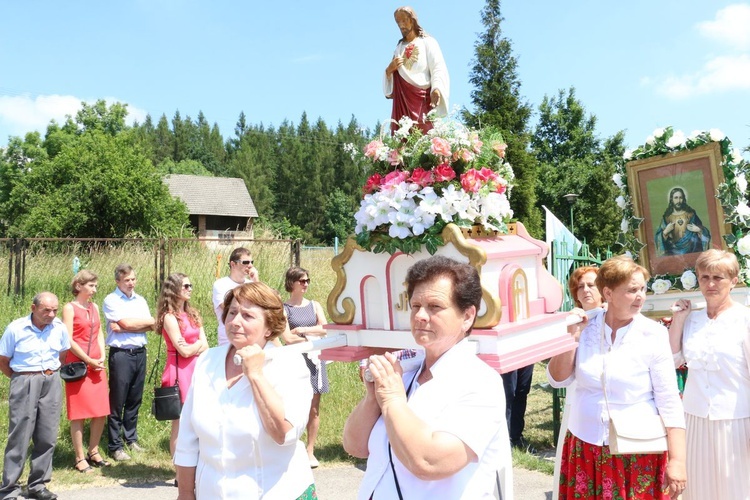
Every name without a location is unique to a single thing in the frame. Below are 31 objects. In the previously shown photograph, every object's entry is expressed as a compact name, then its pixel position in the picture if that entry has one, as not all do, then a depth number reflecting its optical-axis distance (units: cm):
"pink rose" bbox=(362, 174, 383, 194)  320
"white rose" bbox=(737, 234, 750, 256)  391
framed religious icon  406
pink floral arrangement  296
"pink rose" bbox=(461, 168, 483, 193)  301
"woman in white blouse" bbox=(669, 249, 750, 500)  354
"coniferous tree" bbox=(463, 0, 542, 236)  3054
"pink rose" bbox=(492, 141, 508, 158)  327
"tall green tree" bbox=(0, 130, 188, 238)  2564
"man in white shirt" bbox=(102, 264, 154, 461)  600
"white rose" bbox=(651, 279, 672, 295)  406
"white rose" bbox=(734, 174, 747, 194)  394
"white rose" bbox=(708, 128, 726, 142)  399
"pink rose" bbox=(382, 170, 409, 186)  308
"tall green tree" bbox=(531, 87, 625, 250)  3281
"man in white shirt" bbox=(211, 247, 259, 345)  520
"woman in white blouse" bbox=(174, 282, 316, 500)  253
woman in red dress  573
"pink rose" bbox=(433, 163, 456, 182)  301
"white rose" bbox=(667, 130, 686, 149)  414
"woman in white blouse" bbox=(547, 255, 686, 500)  296
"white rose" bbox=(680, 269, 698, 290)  398
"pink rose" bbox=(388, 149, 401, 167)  318
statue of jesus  364
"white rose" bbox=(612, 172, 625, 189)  449
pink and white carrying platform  285
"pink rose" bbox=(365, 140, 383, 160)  322
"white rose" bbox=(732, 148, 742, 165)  400
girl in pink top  546
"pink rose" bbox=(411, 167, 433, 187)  304
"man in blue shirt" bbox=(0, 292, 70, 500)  499
